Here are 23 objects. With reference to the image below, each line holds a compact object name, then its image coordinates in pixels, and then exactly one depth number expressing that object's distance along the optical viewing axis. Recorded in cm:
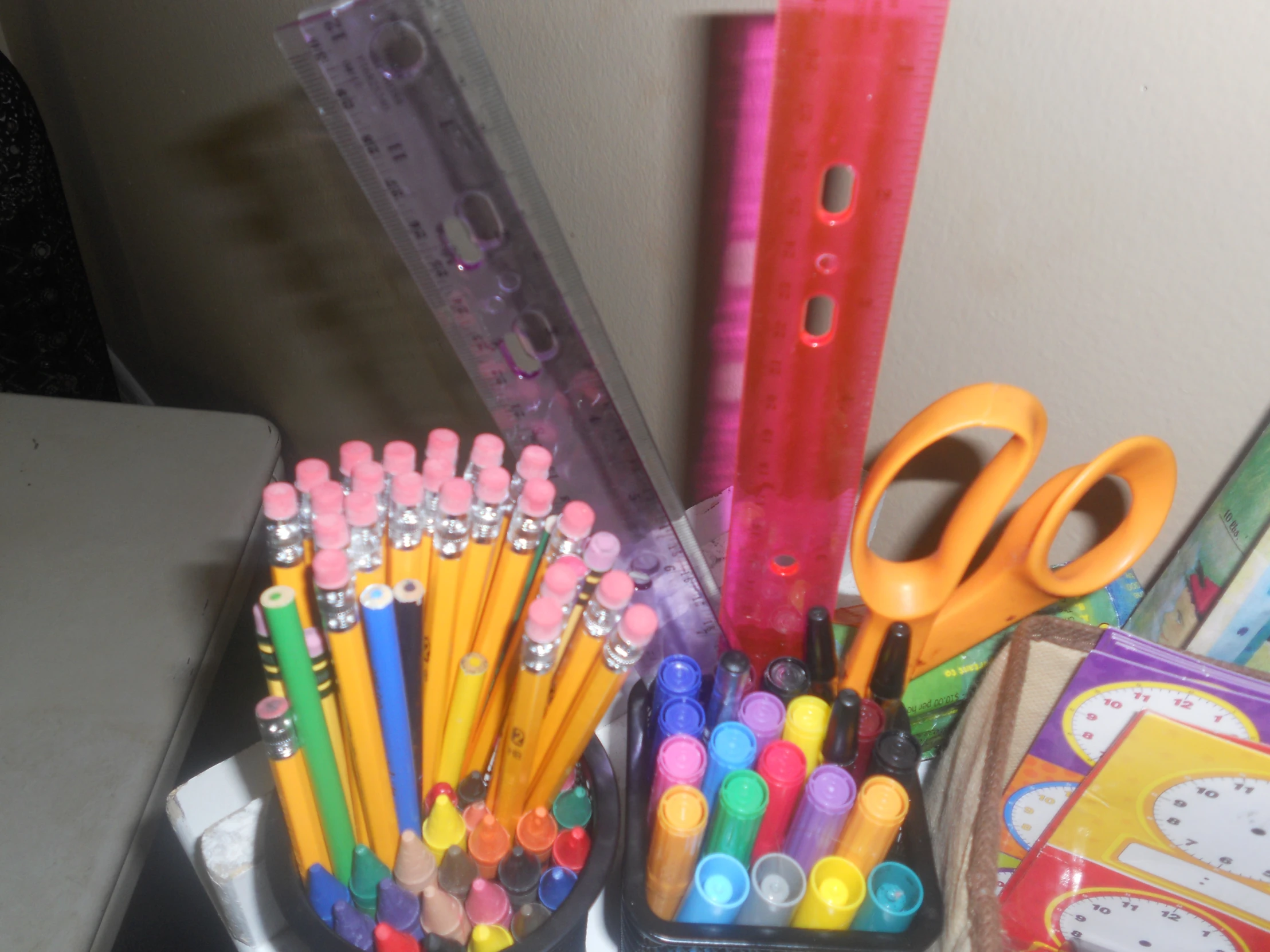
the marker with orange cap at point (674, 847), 29
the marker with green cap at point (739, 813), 29
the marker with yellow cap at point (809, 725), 32
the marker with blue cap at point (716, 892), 30
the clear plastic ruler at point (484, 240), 26
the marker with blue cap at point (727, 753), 31
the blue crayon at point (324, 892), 31
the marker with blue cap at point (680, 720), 33
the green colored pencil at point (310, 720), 24
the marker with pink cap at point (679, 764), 30
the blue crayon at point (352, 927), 31
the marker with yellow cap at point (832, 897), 29
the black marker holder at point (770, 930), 29
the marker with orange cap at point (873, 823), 29
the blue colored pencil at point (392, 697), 26
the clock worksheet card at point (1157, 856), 29
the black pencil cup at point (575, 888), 30
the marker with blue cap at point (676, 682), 34
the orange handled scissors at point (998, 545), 32
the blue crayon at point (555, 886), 34
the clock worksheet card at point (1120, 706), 28
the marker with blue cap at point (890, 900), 30
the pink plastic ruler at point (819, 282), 25
